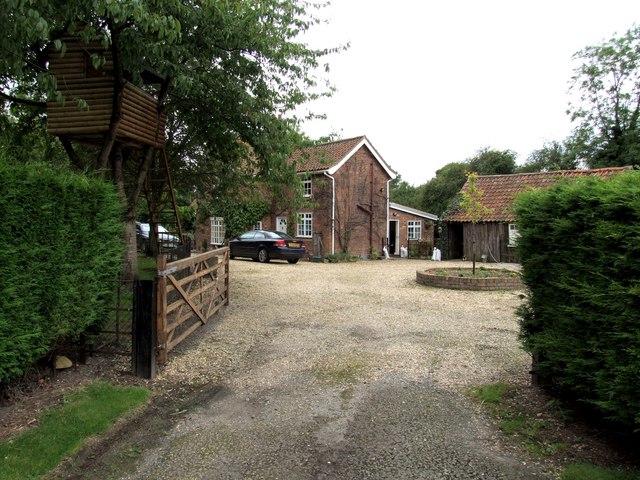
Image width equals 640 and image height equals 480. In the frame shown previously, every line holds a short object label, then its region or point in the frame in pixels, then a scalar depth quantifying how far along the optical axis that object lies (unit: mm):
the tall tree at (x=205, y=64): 5513
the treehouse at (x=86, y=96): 8391
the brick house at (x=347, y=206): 24750
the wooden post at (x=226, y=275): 9916
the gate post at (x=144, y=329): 5215
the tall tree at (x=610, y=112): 34250
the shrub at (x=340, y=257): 23344
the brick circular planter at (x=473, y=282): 12867
